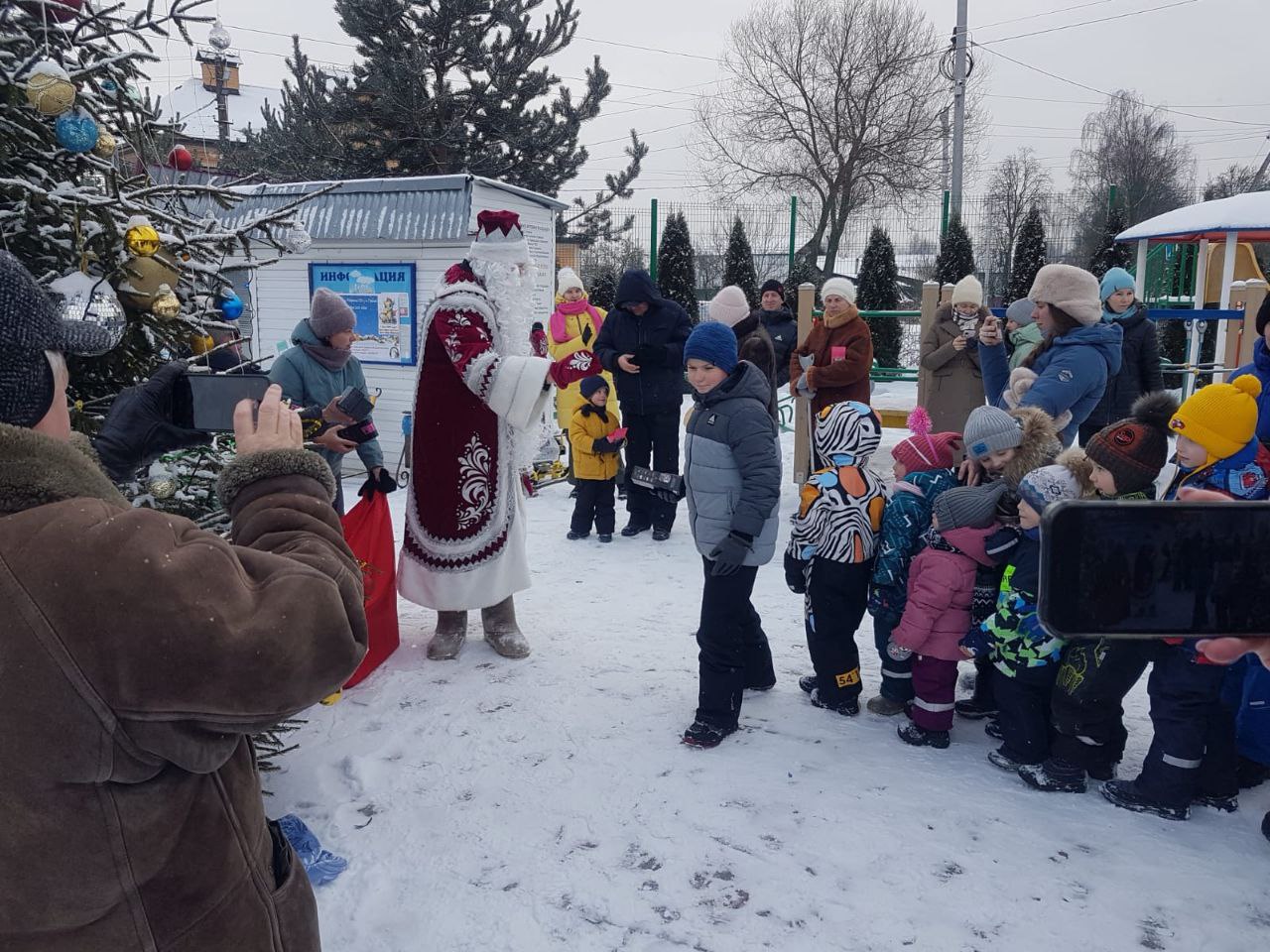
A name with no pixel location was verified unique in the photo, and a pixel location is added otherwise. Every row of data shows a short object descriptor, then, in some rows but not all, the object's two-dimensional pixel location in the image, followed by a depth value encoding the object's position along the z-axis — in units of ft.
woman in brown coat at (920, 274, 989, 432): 22.68
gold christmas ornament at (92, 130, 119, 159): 9.39
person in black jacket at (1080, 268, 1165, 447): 20.93
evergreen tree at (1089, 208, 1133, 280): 52.01
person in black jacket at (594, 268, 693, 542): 21.63
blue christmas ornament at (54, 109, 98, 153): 8.43
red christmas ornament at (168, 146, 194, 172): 11.15
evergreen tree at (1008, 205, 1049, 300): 53.78
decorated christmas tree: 8.40
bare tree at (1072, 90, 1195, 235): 118.42
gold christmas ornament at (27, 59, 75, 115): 8.10
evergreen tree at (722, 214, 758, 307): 54.54
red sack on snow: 13.92
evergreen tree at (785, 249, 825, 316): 53.78
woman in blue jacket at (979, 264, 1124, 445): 14.79
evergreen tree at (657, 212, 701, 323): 52.75
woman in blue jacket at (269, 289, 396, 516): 14.48
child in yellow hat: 9.81
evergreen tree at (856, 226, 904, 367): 56.18
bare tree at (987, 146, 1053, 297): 58.49
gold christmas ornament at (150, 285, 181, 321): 8.78
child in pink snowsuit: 11.34
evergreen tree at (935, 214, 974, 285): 55.31
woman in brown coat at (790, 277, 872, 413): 22.15
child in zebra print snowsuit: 12.30
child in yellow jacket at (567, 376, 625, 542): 21.99
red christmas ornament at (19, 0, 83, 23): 8.91
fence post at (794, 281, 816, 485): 26.04
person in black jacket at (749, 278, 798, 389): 27.53
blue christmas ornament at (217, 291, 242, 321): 10.42
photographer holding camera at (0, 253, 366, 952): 3.54
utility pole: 60.95
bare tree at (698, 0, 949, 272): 88.69
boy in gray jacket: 11.86
